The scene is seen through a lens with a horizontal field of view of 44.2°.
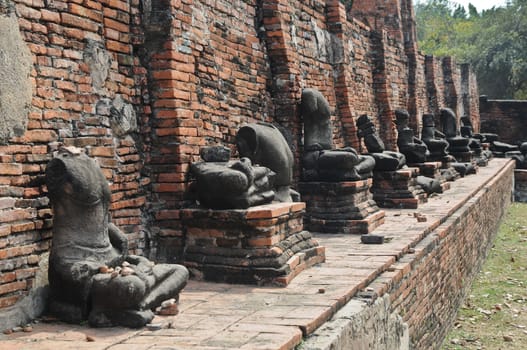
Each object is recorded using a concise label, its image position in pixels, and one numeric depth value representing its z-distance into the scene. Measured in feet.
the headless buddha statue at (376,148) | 28.96
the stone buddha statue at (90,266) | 11.66
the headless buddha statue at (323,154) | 22.88
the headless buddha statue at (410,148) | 34.96
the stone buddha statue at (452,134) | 49.44
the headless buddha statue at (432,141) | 41.01
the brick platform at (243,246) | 15.08
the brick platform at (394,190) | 29.37
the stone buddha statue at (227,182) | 15.39
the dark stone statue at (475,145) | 55.06
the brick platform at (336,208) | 22.74
